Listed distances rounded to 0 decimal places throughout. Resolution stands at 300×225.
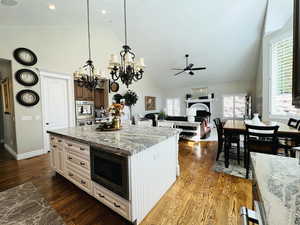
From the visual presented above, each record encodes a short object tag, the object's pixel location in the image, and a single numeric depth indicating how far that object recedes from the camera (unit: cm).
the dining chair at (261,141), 232
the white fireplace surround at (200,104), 907
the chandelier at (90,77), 294
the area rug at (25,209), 169
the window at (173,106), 1038
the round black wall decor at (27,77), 359
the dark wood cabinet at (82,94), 497
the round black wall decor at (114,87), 619
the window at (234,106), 827
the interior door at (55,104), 414
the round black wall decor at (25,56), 354
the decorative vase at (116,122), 256
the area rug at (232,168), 270
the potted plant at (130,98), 682
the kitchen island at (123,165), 150
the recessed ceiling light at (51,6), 316
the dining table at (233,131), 248
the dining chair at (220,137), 324
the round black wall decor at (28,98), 361
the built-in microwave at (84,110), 505
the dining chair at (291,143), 273
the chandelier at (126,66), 242
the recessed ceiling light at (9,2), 261
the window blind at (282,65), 411
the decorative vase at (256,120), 303
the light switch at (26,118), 370
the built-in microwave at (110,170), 148
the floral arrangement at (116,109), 250
